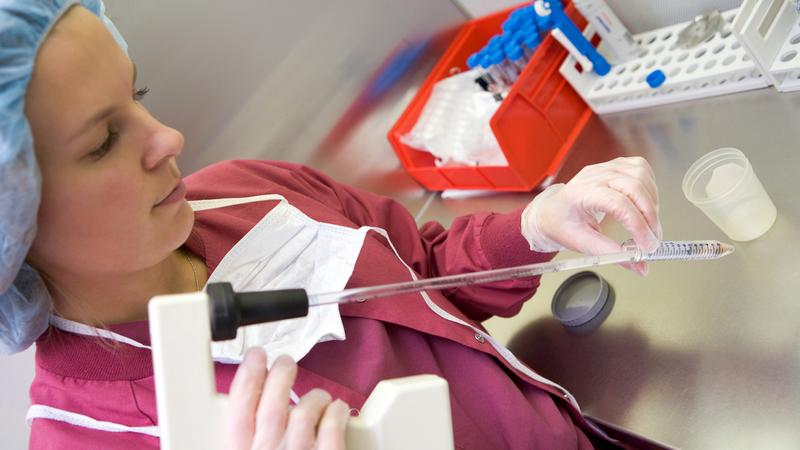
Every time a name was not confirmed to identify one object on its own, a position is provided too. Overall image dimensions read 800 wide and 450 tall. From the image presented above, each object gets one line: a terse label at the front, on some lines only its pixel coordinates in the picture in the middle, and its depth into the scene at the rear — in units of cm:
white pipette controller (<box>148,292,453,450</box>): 56
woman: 71
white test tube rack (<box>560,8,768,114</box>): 121
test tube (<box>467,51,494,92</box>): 159
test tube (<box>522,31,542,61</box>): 144
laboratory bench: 91
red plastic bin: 140
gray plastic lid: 116
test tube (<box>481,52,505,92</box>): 155
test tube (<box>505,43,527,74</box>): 147
